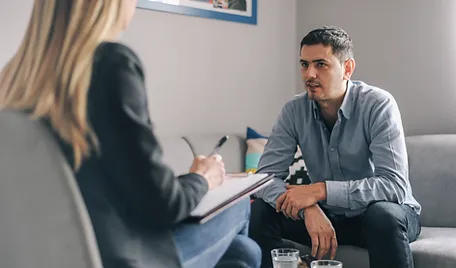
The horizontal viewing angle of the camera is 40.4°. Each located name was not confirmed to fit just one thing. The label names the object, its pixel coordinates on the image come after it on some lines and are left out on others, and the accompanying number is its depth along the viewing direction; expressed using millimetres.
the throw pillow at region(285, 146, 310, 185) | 2371
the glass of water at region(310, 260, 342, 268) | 1428
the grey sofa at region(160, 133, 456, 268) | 2168
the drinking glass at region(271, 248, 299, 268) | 1478
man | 1827
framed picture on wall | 2441
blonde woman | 955
